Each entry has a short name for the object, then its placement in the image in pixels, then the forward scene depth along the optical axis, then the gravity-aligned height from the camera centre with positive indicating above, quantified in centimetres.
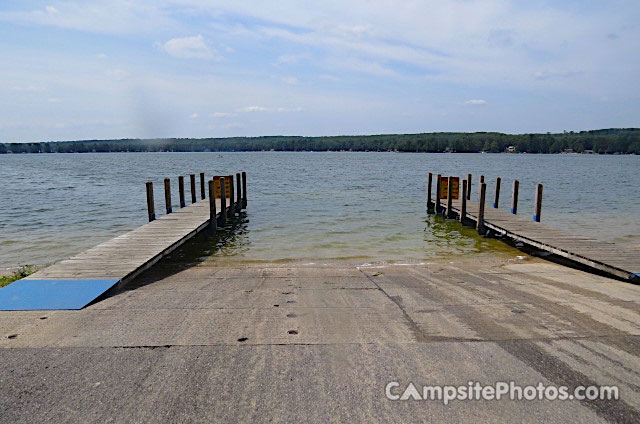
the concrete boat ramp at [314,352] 385 -218
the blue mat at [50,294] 647 -224
